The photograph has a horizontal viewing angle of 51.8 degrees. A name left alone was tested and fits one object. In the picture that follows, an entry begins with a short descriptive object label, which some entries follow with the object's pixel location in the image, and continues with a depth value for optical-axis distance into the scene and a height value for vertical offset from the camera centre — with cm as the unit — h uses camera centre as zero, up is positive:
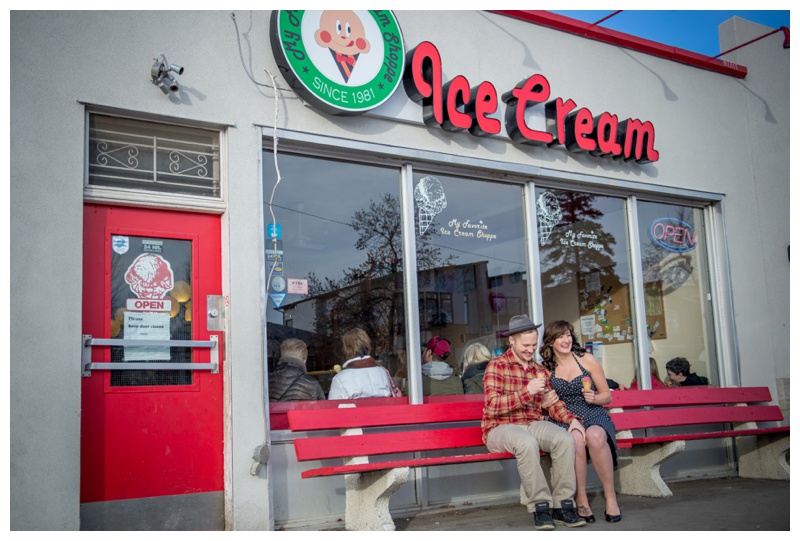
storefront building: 568 +123
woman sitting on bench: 614 -24
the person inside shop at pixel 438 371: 729 -4
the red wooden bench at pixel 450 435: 585 -56
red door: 575 +16
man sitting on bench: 568 -46
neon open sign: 909 +135
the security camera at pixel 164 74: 600 +221
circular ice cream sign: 662 +260
